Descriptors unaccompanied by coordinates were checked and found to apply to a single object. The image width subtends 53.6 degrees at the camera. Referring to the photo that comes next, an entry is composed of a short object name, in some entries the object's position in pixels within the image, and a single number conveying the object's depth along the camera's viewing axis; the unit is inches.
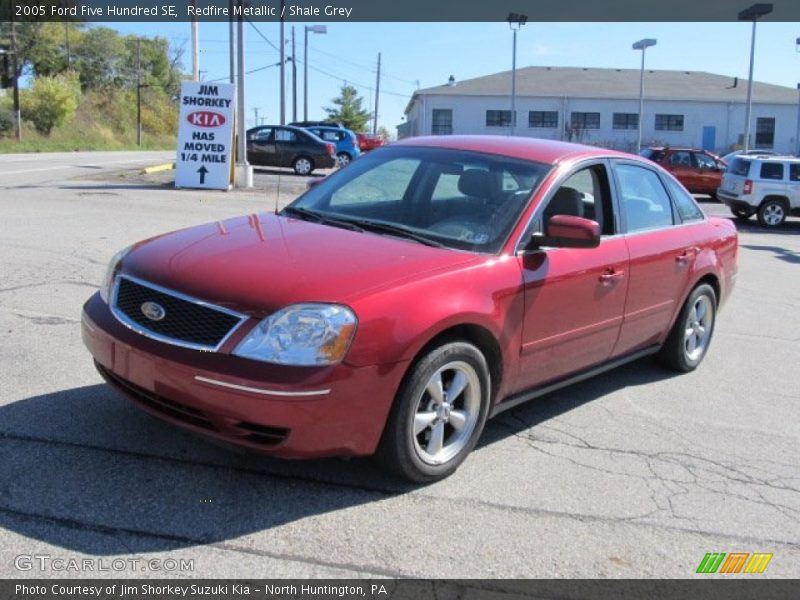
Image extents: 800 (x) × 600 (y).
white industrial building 2149.4
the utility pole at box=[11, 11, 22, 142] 1775.2
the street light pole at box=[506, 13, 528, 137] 1595.7
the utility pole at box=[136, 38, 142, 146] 2529.5
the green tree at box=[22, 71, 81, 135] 2107.5
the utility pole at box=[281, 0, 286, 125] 1268.9
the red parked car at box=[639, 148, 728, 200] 1027.9
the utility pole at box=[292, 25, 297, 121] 2182.6
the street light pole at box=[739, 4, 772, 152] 1378.0
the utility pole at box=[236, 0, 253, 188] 714.8
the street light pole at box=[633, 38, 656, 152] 1689.3
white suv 762.2
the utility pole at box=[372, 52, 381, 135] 2940.5
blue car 1155.0
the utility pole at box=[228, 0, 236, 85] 935.7
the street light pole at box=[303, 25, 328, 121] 2175.2
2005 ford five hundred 131.5
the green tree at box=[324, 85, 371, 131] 3270.2
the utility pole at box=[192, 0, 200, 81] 854.5
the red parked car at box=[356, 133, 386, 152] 1759.4
